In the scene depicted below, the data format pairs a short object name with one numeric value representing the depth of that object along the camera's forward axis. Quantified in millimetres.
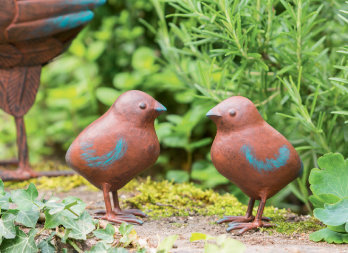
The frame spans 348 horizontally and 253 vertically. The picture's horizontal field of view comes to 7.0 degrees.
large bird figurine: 2947
